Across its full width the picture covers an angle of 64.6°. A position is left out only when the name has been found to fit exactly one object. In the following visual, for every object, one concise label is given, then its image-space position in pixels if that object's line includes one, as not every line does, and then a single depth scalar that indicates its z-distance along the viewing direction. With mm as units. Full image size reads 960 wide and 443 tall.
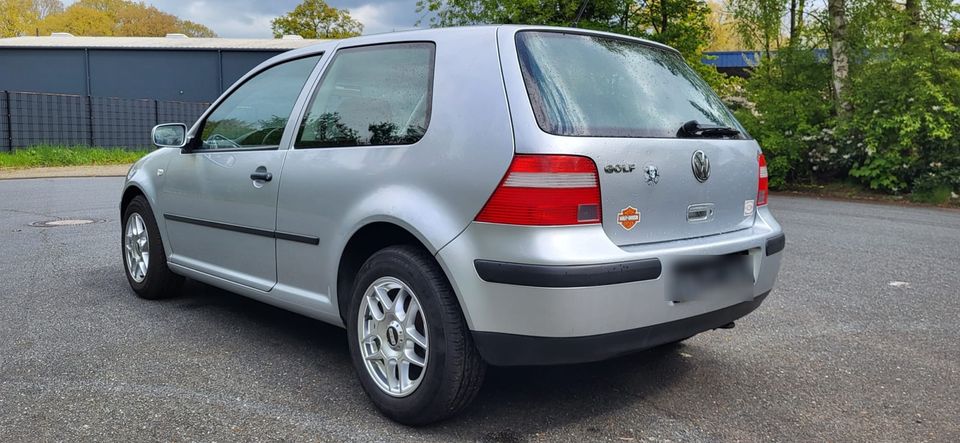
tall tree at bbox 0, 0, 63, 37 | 57000
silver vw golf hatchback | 2727
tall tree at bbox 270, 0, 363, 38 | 56531
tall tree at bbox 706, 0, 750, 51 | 19828
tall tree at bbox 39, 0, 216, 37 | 59938
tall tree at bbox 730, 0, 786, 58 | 18844
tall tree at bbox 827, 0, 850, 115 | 17078
